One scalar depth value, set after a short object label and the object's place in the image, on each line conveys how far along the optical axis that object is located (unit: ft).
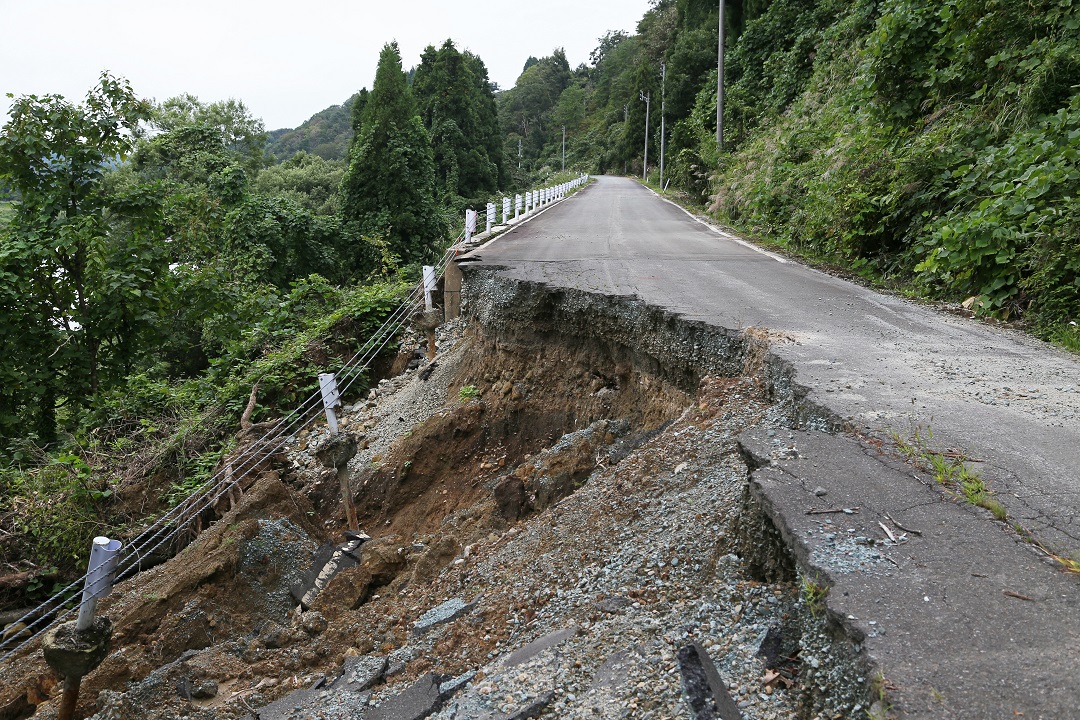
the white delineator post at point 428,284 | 35.32
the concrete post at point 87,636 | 12.27
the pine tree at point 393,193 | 64.49
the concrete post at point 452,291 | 33.60
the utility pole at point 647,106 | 178.75
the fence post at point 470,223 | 42.04
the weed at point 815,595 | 7.95
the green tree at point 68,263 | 29.53
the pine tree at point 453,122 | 141.79
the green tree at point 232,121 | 146.20
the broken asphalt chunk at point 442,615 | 13.12
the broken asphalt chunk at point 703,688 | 7.82
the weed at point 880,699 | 6.39
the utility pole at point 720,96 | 80.53
